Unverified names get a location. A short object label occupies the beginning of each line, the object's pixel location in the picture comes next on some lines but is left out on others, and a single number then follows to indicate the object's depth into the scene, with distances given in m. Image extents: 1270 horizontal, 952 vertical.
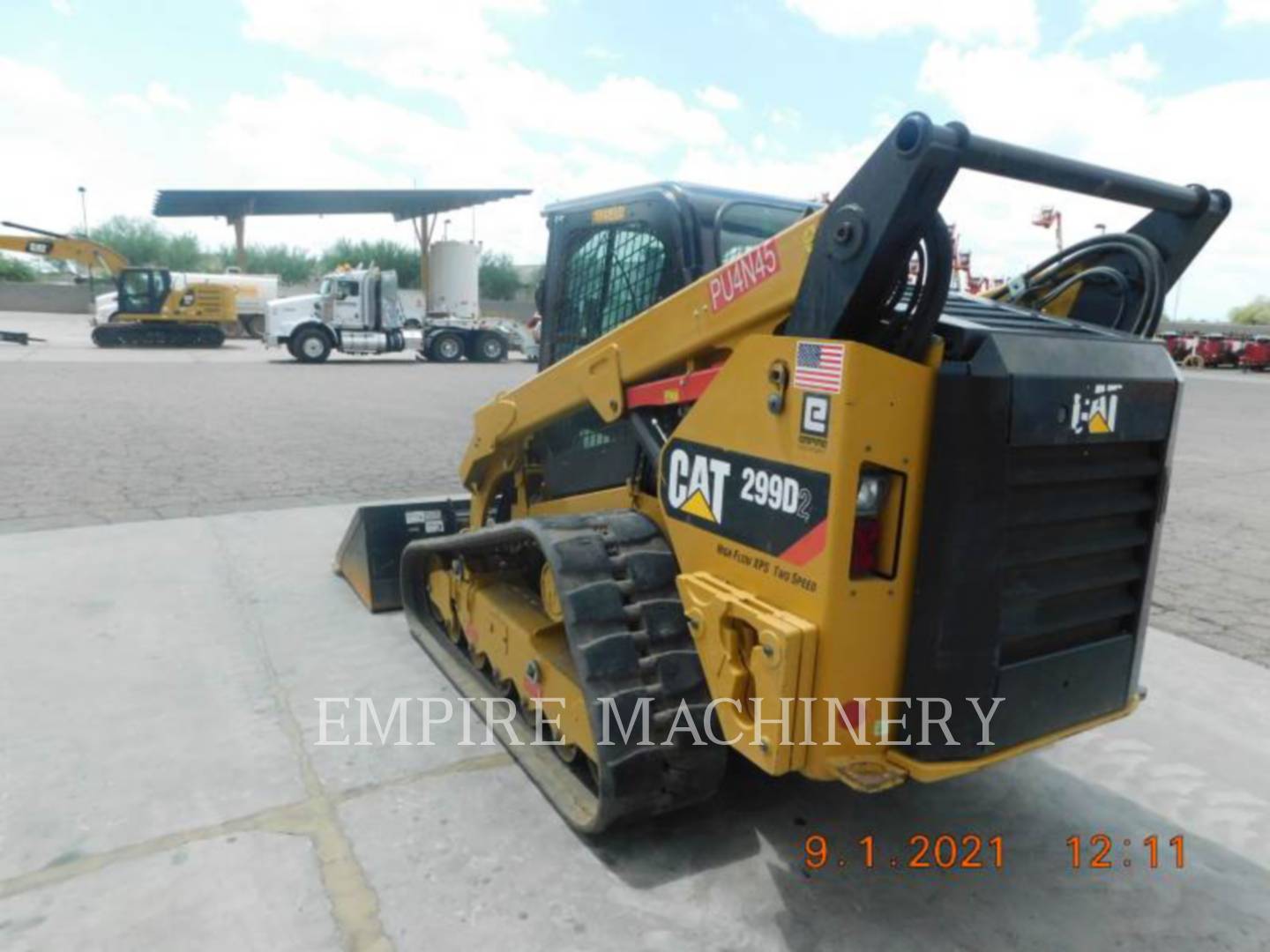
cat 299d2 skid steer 2.12
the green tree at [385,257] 58.56
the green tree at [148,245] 56.09
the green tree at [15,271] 52.31
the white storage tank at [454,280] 31.98
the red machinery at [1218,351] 31.12
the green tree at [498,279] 61.16
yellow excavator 25.77
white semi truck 22.64
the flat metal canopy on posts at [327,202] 34.91
